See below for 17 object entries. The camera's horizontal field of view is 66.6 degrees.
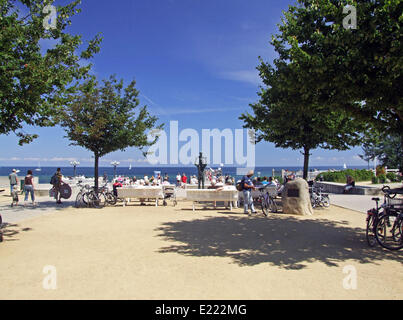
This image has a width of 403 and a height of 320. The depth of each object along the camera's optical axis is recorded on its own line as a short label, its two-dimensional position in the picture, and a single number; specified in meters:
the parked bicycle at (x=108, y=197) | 15.20
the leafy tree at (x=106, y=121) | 15.04
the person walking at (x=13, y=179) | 16.02
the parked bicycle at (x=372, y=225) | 6.69
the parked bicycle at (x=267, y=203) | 11.46
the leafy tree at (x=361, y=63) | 6.22
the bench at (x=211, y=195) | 13.24
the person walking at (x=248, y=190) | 11.96
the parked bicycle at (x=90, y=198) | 14.12
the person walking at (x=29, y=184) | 15.07
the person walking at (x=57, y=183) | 15.56
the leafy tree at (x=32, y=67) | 7.15
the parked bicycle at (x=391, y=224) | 6.51
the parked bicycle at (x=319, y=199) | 13.84
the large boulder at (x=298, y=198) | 11.81
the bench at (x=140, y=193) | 14.66
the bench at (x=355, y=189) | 19.05
